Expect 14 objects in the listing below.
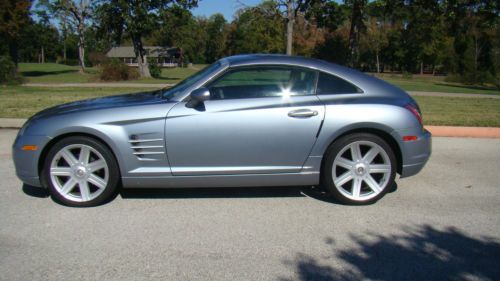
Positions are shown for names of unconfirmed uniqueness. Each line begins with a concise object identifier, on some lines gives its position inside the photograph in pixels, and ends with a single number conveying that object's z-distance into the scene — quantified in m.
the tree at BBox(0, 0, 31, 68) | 37.88
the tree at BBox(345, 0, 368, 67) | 24.37
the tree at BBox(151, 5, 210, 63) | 33.25
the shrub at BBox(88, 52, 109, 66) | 72.66
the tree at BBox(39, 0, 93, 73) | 45.88
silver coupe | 4.34
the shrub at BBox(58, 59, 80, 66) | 95.25
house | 94.18
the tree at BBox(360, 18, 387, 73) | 65.62
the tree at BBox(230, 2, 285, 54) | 25.08
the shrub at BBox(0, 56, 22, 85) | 20.66
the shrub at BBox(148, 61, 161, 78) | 36.91
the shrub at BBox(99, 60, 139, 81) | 28.44
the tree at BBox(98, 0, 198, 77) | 31.66
